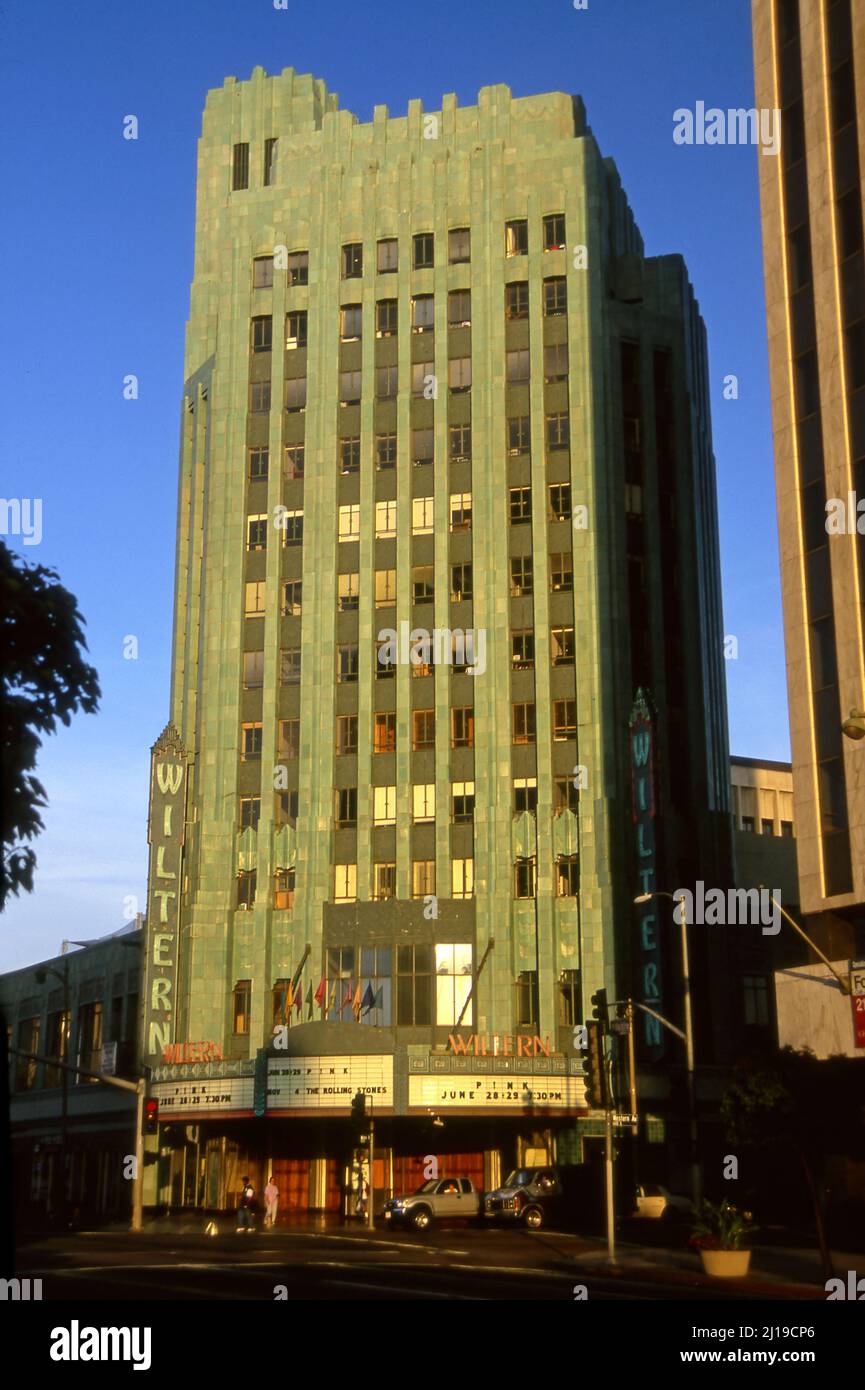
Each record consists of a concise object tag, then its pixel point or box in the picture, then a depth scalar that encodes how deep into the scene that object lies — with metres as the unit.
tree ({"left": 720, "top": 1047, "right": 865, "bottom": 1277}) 38.12
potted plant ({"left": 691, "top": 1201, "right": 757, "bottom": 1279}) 35.97
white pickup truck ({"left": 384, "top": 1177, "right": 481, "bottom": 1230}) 55.34
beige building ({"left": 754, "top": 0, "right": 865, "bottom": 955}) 49.19
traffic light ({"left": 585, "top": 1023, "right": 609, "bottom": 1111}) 43.78
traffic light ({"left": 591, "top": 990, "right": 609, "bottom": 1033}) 44.31
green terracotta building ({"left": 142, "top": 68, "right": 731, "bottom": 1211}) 73.12
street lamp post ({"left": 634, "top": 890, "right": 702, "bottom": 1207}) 51.22
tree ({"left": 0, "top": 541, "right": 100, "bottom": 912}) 16.17
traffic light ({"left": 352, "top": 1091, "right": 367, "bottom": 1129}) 60.41
